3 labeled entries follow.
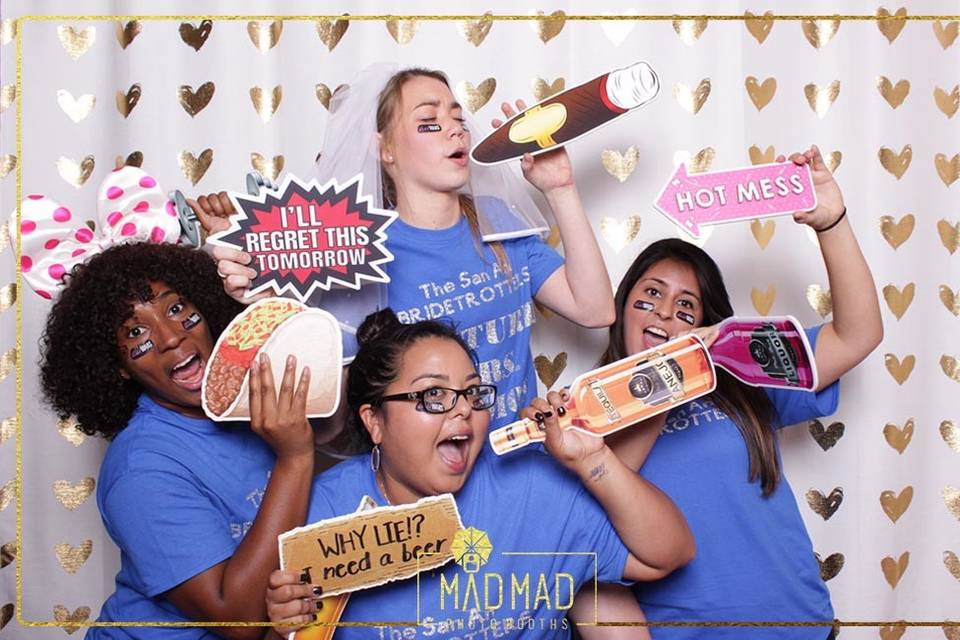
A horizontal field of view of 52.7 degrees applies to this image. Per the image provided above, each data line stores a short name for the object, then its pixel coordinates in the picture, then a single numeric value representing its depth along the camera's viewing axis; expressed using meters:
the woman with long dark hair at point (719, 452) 1.34
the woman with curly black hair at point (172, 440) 1.22
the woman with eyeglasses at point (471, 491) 1.23
